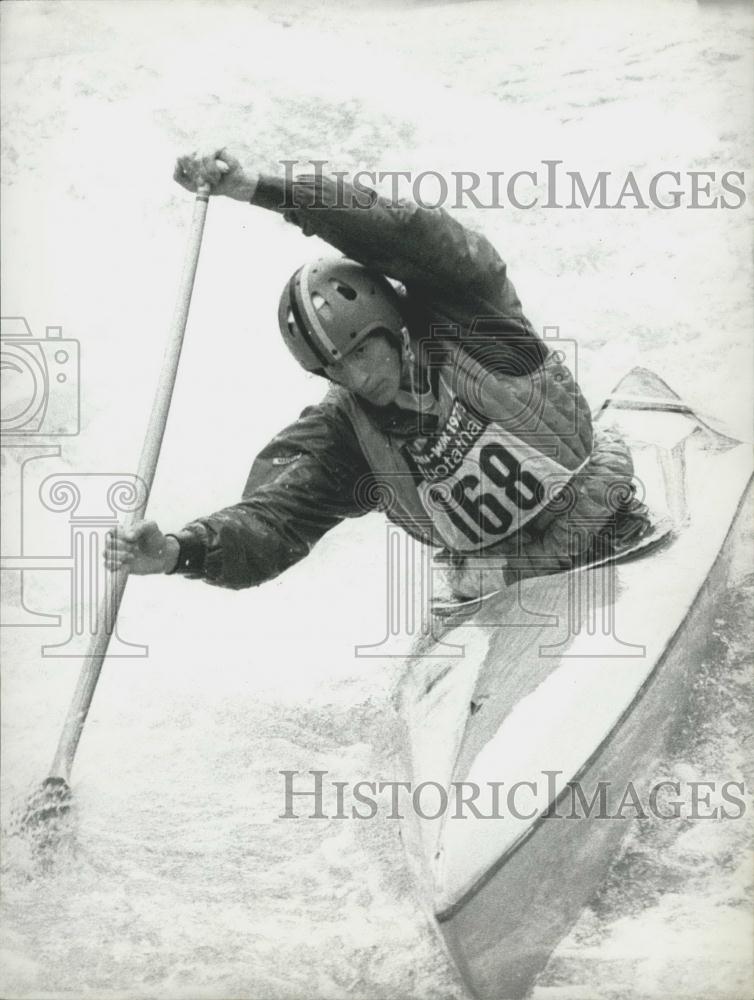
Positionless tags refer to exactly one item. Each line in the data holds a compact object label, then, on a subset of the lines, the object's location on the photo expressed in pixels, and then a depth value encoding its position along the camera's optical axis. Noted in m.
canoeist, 6.59
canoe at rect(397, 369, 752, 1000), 6.43
